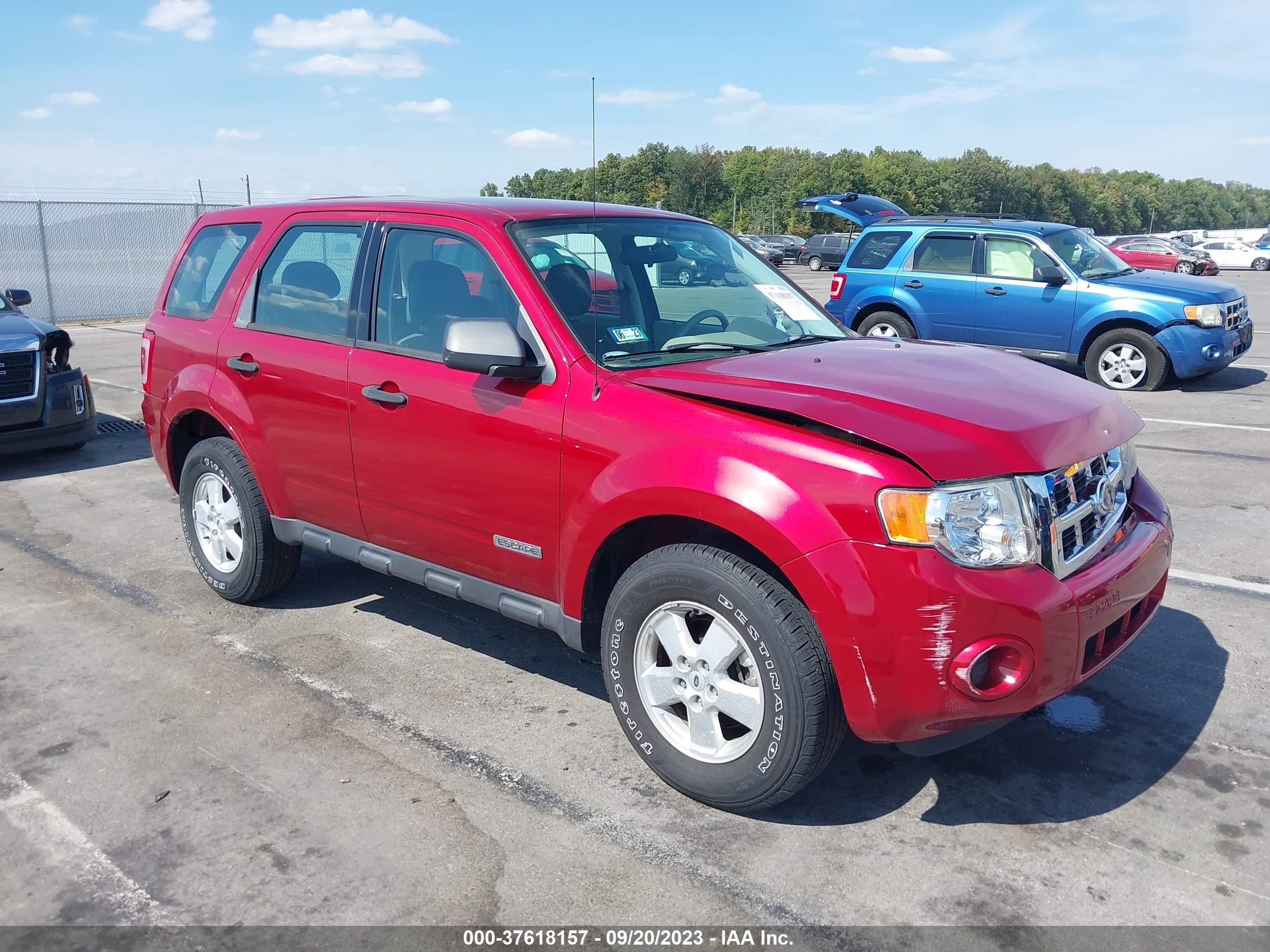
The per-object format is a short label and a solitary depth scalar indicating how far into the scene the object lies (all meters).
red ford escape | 2.84
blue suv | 11.19
